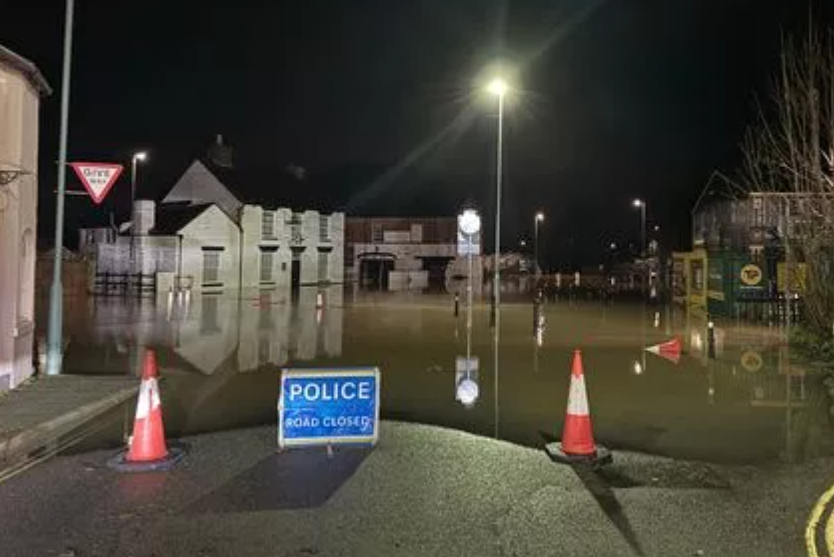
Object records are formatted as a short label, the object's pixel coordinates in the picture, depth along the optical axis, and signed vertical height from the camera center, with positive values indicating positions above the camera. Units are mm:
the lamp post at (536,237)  93181 +7130
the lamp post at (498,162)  25602 +4547
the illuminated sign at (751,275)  29375 +823
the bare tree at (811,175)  18500 +2828
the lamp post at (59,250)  13469 +702
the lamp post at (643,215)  79425 +8053
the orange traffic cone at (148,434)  8078 -1383
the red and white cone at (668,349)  18281 -1187
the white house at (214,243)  47594 +3189
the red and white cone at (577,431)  8422 -1383
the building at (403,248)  75562 +4355
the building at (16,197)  11594 +1395
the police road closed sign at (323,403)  8484 -1115
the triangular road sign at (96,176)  13648 +1901
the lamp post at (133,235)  47156 +3267
